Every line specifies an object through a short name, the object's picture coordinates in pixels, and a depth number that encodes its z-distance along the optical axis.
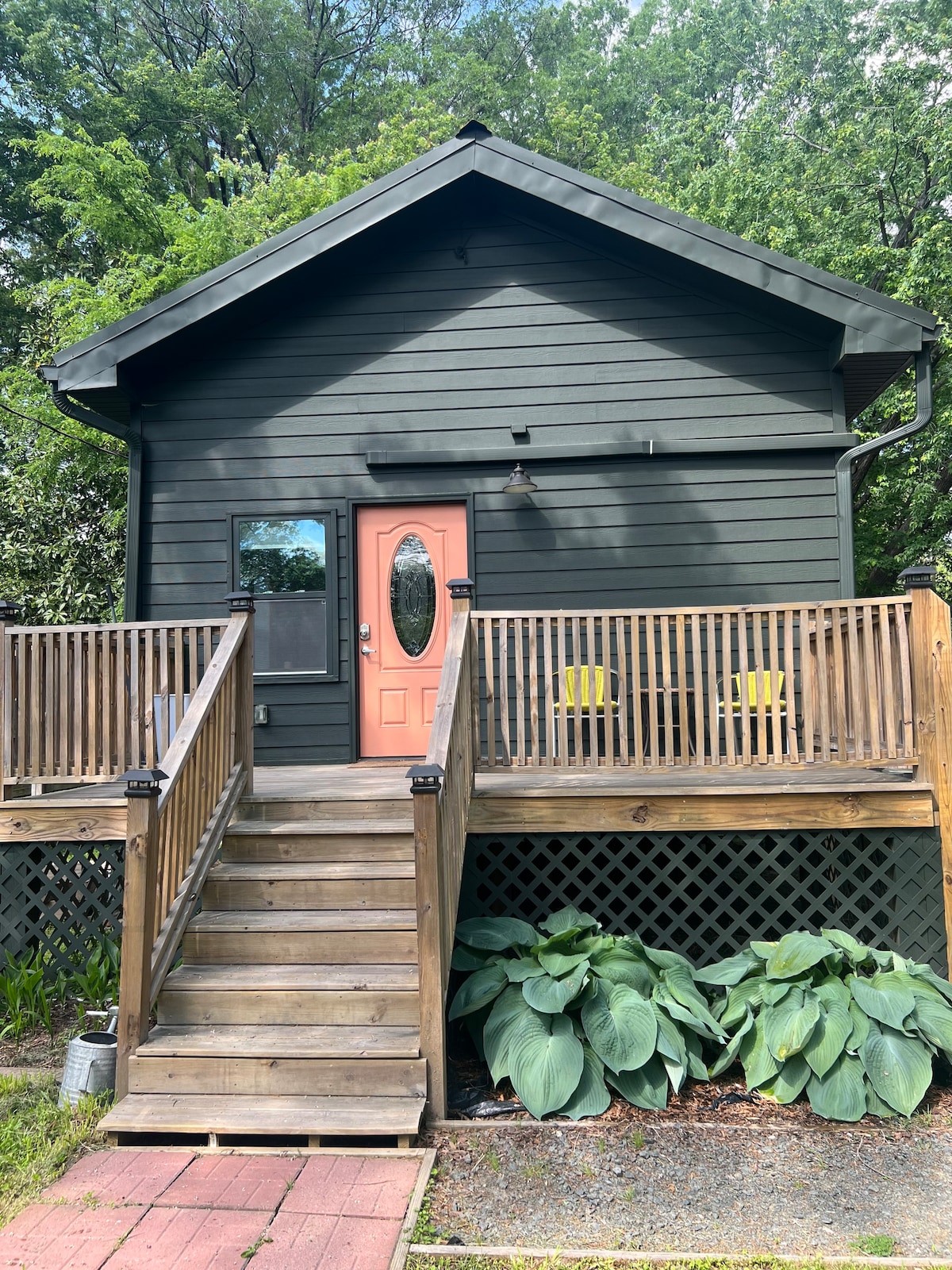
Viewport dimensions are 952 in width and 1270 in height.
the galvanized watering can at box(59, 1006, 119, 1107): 3.72
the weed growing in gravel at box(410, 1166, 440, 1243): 2.72
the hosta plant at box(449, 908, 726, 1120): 3.63
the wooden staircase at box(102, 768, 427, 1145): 3.39
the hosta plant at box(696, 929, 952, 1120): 3.60
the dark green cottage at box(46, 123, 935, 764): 6.63
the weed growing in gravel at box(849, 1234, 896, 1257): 2.65
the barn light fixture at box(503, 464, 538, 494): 6.60
